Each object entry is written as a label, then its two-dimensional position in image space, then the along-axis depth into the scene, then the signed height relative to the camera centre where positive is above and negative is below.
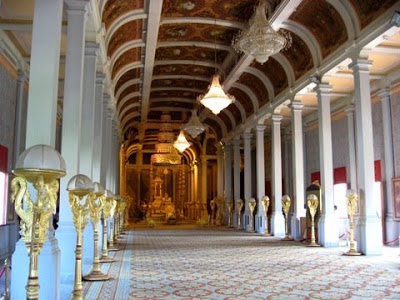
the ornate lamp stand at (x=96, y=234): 5.81 -0.38
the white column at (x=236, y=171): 19.70 +1.59
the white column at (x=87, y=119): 7.77 +1.57
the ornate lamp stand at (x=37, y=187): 3.13 +0.15
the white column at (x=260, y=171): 15.98 +1.30
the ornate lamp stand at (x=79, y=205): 4.68 +0.02
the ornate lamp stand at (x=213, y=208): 22.19 -0.10
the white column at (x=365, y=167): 8.92 +0.81
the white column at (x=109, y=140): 13.55 +2.13
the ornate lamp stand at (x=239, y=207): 18.38 -0.03
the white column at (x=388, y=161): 12.12 +1.24
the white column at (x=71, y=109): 6.27 +1.42
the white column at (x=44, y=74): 4.72 +1.43
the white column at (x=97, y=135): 9.56 +1.56
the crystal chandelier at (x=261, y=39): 8.55 +3.26
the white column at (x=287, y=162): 19.62 +1.98
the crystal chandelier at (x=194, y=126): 15.34 +2.78
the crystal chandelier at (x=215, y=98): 10.79 +2.65
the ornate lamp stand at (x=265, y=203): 14.87 +0.11
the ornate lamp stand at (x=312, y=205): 11.13 +0.03
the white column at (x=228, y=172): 21.39 +1.68
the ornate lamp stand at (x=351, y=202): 9.35 +0.09
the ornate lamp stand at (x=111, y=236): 8.54 -0.68
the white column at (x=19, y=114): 10.95 +2.33
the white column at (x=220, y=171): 22.89 +1.89
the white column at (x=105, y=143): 11.93 +1.80
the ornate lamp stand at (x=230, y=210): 20.15 -0.19
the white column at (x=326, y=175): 10.81 +0.78
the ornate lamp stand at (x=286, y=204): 13.09 +0.07
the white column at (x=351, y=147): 14.56 +1.95
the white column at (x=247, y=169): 17.97 +1.54
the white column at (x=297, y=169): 12.73 +1.07
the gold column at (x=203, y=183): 27.12 +1.41
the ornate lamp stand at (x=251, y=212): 16.48 -0.21
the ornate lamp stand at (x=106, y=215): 7.45 -0.14
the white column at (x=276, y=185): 14.42 +0.70
